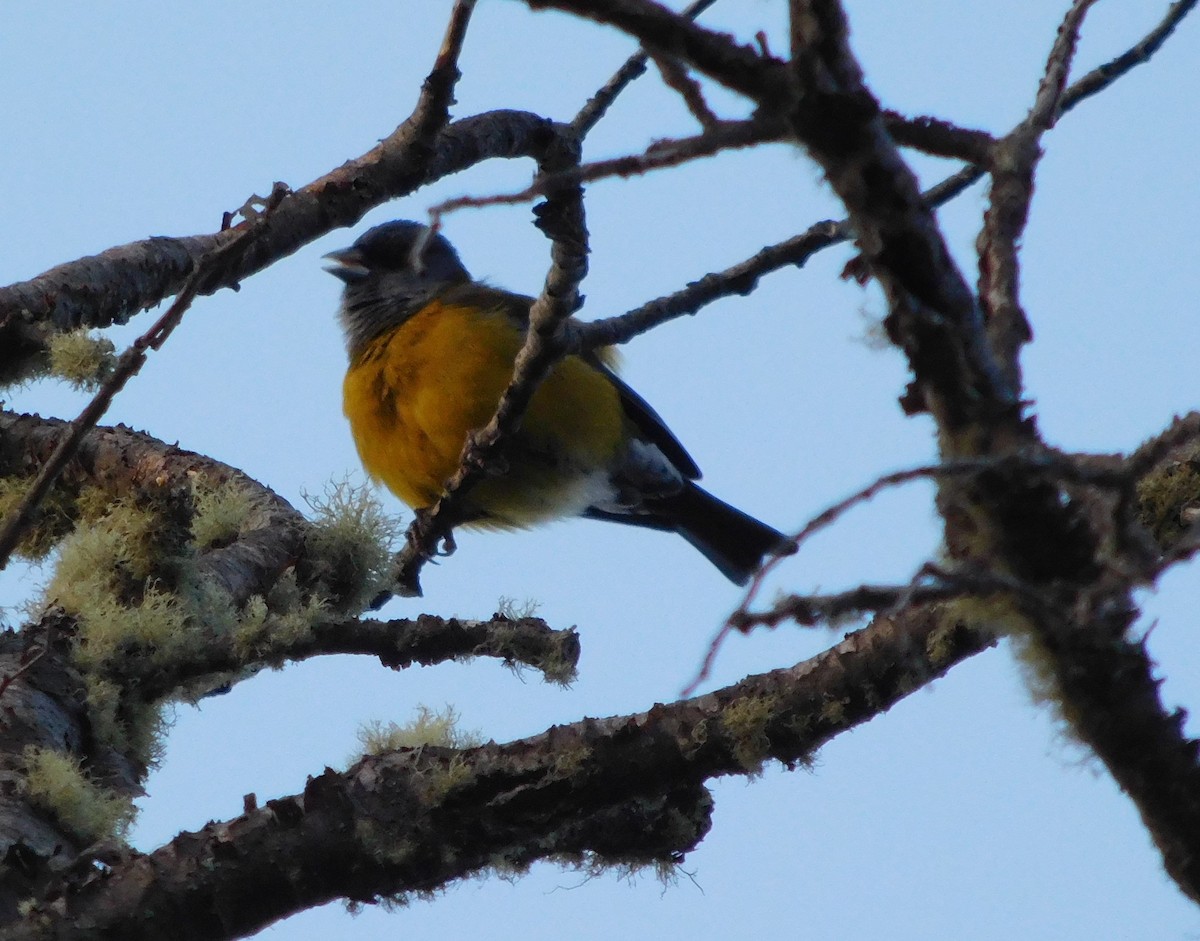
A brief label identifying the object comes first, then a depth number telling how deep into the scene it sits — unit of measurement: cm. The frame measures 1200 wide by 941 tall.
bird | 1004
